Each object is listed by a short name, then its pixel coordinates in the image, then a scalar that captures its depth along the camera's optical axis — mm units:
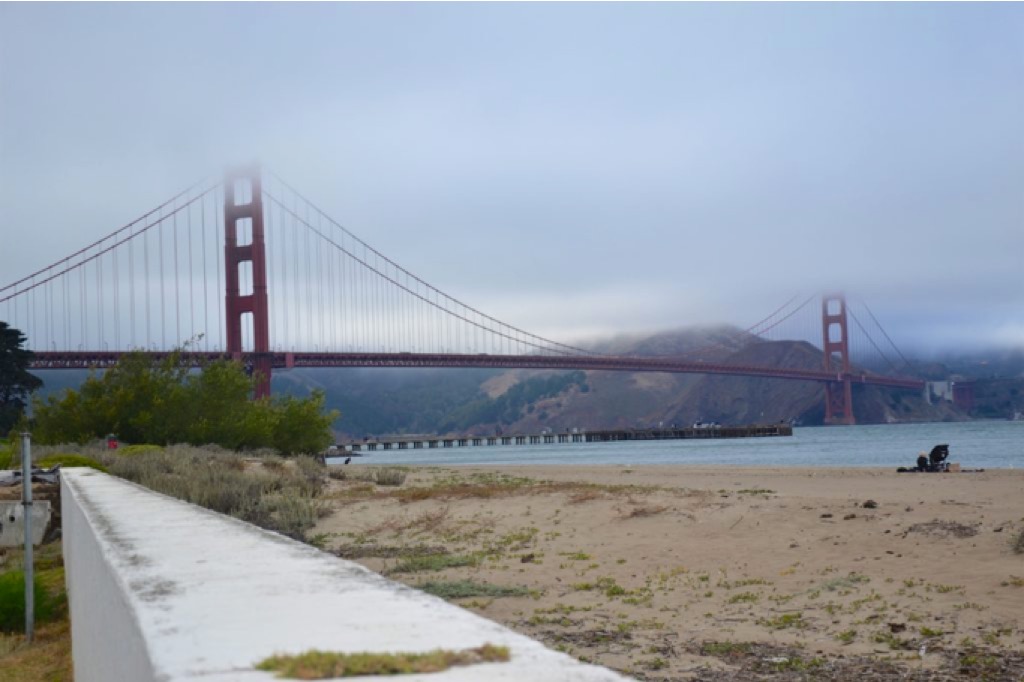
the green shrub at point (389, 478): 25625
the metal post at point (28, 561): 9133
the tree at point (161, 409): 30000
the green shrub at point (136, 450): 20906
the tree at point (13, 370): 49344
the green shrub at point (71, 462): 17316
